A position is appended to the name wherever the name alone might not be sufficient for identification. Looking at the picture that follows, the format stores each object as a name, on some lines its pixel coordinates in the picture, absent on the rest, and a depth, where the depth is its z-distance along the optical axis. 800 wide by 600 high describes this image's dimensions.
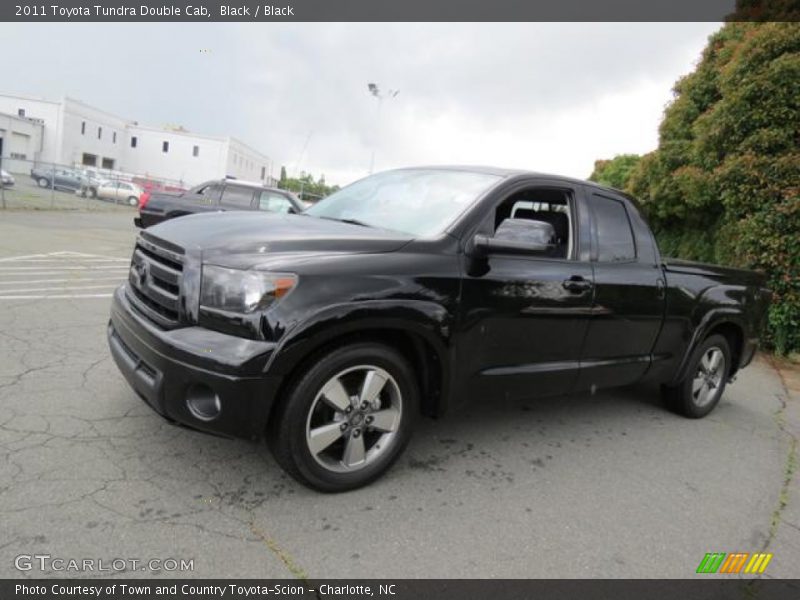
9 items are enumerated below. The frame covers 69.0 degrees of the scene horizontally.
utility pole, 29.58
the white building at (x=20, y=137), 50.94
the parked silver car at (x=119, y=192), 31.23
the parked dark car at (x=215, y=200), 12.64
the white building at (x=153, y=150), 66.31
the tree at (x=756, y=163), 7.89
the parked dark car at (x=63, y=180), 31.69
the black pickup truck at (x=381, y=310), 2.70
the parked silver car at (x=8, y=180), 23.57
